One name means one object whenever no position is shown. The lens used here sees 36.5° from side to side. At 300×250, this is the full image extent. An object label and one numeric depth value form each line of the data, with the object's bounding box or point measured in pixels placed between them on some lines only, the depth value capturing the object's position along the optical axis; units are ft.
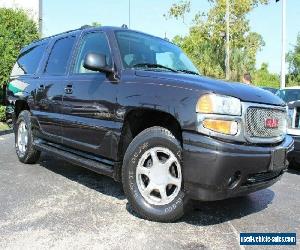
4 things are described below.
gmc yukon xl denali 12.42
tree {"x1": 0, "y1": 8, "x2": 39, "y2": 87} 40.55
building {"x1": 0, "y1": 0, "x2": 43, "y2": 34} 68.66
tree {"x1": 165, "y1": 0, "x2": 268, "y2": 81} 105.54
